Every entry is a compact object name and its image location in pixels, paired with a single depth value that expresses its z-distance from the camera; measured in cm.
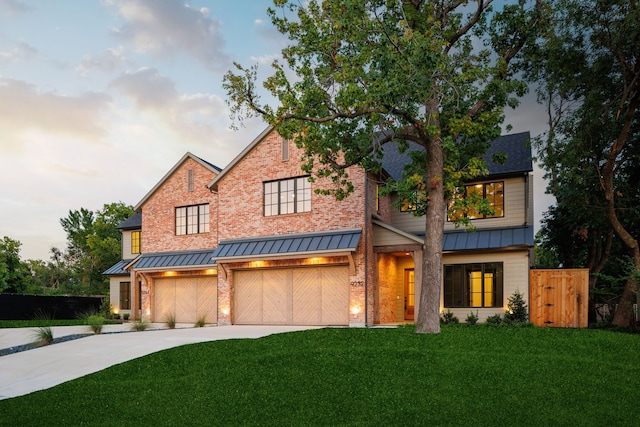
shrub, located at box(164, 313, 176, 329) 2088
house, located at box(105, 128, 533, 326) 1925
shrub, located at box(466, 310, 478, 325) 1852
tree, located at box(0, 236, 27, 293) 3369
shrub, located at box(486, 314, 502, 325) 1818
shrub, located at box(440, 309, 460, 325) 1895
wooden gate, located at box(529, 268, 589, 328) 1778
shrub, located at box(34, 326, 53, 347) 1586
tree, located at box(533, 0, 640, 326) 1722
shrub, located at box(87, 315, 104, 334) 1786
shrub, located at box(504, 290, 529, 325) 1802
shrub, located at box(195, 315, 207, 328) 2189
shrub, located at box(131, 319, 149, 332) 1959
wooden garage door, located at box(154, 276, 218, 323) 2470
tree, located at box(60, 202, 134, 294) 5100
